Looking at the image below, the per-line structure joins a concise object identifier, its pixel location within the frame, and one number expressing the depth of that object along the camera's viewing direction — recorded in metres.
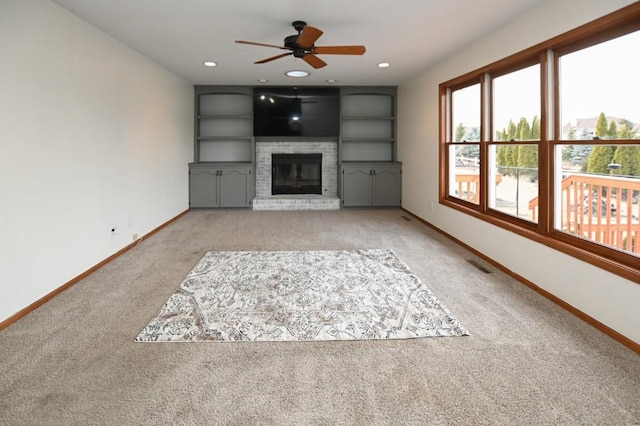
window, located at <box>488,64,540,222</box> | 3.86
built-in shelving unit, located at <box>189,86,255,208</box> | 8.07
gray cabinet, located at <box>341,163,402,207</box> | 8.26
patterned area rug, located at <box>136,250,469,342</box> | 2.71
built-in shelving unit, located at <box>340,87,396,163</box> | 8.62
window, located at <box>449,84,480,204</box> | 5.14
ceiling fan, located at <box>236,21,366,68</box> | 3.85
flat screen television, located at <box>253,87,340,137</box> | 8.19
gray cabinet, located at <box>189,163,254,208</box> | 8.03
